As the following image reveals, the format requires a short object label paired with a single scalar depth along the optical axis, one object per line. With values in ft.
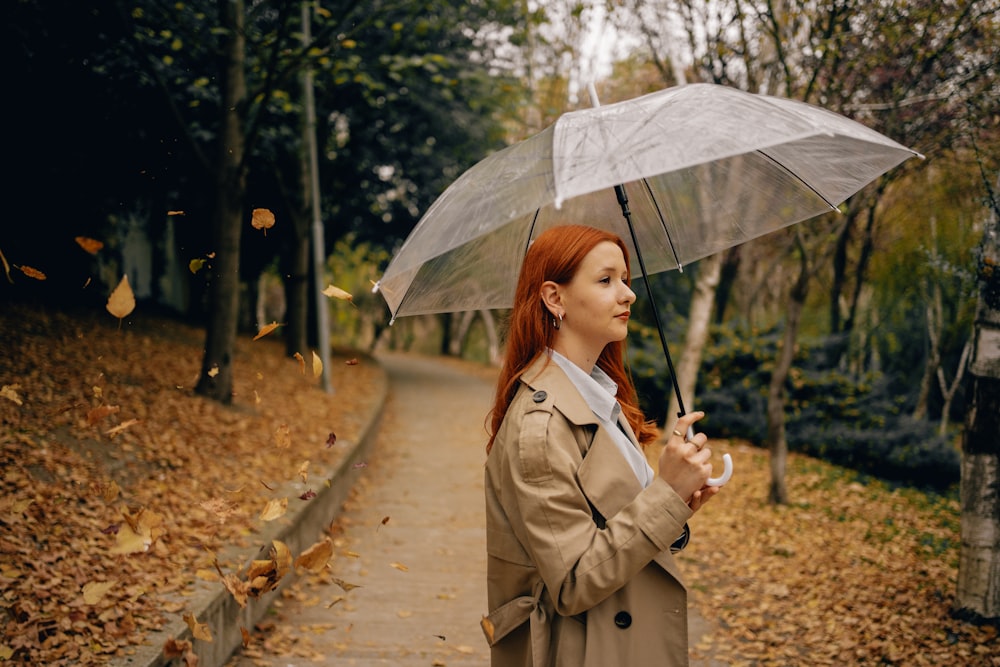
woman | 6.51
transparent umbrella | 7.34
